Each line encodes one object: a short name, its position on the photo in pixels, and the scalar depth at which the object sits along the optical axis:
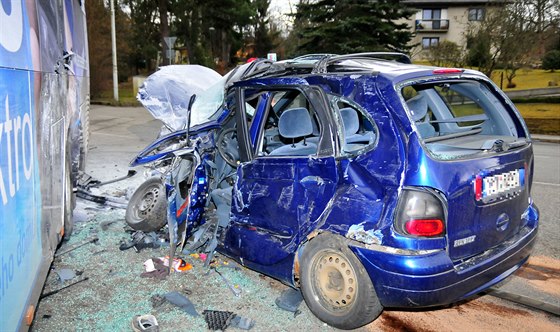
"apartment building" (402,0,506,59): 51.72
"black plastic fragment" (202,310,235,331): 3.38
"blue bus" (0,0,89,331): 2.26
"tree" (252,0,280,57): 51.34
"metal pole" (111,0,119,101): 24.56
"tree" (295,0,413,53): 22.05
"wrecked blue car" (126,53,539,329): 2.94
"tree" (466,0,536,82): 21.42
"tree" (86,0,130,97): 26.72
